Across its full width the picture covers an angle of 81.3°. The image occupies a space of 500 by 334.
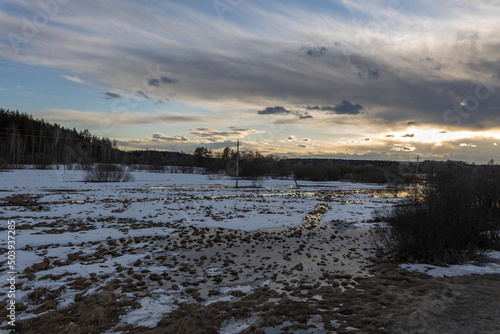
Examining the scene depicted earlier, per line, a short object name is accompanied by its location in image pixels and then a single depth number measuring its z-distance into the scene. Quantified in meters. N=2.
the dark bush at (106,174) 41.28
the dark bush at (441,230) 8.16
